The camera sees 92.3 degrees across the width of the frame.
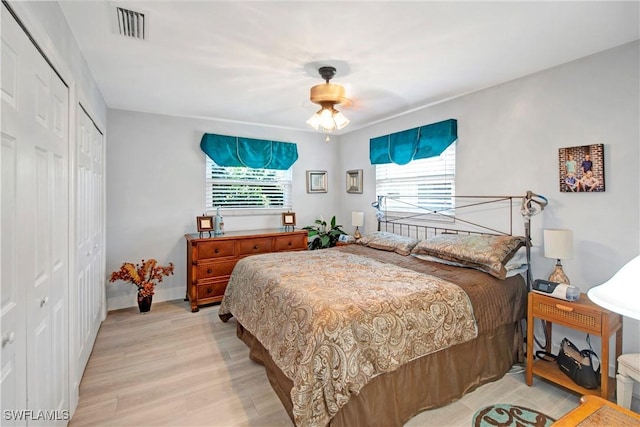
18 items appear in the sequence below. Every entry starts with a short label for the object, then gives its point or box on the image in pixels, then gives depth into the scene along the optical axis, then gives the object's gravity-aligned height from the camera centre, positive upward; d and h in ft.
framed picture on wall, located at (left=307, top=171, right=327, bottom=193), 16.79 +1.71
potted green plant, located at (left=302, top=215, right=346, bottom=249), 15.38 -1.11
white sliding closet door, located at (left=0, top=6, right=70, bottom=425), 3.80 -0.18
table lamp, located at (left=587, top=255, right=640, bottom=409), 2.87 -0.82
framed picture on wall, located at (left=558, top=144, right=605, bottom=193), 7.64 +1.10
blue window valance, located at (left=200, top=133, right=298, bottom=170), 13.97 +2.95
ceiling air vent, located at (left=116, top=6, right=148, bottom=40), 6.09 +3.98
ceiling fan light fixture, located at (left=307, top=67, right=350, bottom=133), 8.66 +3.28
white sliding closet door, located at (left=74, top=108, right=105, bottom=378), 7.30 -0.60
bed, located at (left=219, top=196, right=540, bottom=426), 5.37 -2.37
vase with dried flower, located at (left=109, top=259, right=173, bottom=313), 11.78 -2.47
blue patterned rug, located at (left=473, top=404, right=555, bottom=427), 6.27 -4.33
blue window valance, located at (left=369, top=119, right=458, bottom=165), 11.25 +2.81
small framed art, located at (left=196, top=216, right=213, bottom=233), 13.02 -0.42
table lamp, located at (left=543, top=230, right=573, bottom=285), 7.36 -0.82
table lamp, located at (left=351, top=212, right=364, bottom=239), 14.51 -0.33
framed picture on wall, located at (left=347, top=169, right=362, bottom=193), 15.96 +1.66
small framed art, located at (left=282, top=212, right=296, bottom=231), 15.37 -0.37
